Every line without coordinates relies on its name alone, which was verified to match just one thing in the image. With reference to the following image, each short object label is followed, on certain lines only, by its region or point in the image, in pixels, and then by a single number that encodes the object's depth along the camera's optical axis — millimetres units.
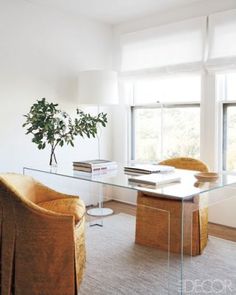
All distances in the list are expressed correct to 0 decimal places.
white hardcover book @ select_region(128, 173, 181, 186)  2318
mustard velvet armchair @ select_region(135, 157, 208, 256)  2086
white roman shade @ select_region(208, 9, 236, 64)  3537
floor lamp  3922
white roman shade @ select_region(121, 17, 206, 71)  3836
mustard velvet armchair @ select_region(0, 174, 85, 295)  2039
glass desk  2164
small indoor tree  3172
